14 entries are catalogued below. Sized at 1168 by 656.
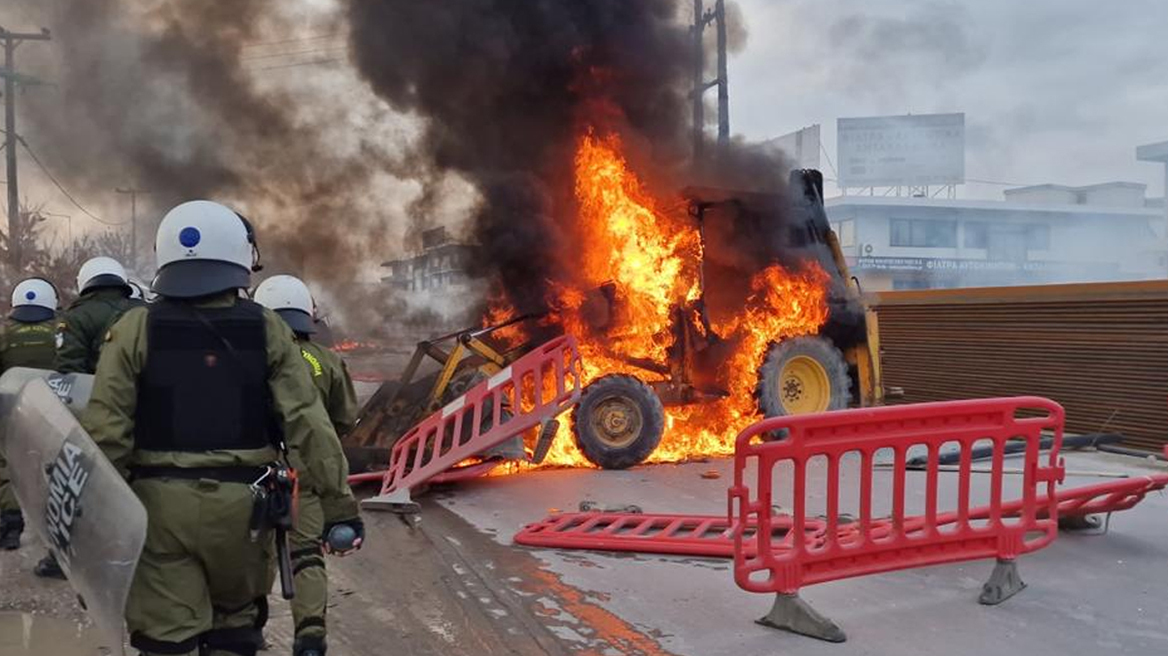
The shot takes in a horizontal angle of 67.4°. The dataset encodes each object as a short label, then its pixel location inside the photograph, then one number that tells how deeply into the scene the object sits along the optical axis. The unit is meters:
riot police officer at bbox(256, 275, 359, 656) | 3.07
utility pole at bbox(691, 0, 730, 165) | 18.01
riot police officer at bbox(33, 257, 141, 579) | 5.27
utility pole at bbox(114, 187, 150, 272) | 11.16
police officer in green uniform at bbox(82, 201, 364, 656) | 2.54
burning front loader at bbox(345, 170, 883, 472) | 8.13
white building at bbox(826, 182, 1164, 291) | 37.97
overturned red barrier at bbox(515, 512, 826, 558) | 5.38
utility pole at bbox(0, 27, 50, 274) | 17.27
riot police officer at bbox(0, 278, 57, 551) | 5.98
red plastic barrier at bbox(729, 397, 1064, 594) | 4.03
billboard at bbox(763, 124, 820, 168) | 42.19
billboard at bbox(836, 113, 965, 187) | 46.88
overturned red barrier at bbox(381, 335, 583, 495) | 6.87
